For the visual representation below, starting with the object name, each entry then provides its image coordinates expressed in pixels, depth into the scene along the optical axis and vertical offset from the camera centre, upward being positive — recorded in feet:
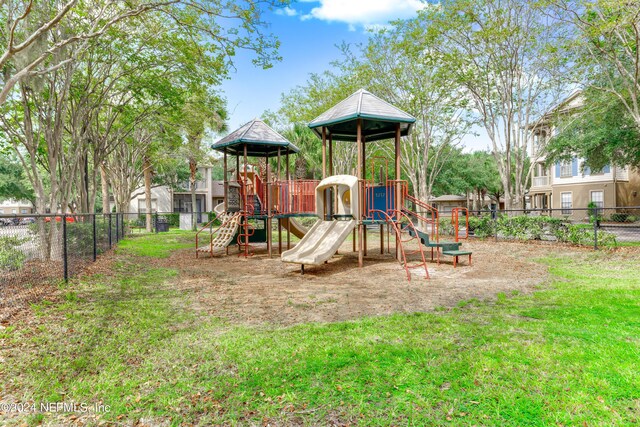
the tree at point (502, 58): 48.26 +22.32
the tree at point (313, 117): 73.36 +23.68
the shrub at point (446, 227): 61.72 -2.54
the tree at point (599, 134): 54.29 +12.54
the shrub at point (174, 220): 105.29 -0.81
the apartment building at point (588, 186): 87.66 +6.26
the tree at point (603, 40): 34.24 +19.54
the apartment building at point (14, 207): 204.91 +7.65
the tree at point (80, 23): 27.86 +16.92
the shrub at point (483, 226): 54.06 -2.18
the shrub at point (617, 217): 57.24 -1.32
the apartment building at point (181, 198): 136.98 +7.71
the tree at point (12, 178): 127.13 +15.27
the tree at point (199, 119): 56.59 +18.45
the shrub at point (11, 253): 18.04 -1.76
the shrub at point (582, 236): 39.06 -3.04
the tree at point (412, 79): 58.39 +23.97
